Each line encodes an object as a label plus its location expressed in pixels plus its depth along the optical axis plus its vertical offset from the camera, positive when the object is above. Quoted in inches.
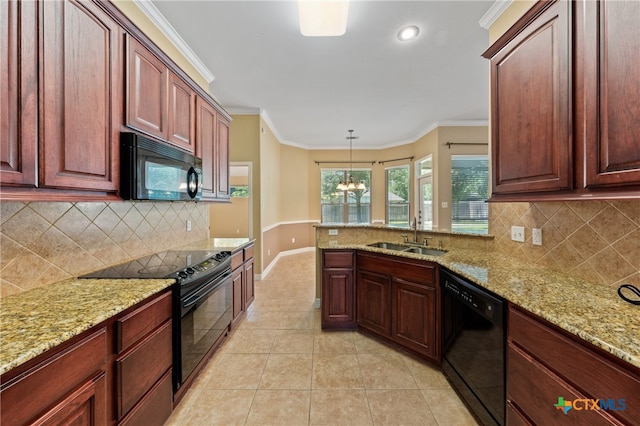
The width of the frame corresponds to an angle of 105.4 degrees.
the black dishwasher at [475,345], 52.3 -33.6
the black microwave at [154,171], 59.1 +11.5
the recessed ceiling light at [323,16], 62.1 +52.6
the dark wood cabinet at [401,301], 78.8 -31.8
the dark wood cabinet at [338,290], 101.3 -32.8
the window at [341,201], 277.9 +12.5
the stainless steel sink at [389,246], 109.0 -15.3
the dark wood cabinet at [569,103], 39.2 +21.5
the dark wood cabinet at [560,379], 30.8 -25.0
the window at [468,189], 205.2 +19.3
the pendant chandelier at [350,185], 236.5 +26.1
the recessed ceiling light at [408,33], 92.4 +69.8
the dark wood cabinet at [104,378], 31.3 -26.5
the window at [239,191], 267.9 +22.7
